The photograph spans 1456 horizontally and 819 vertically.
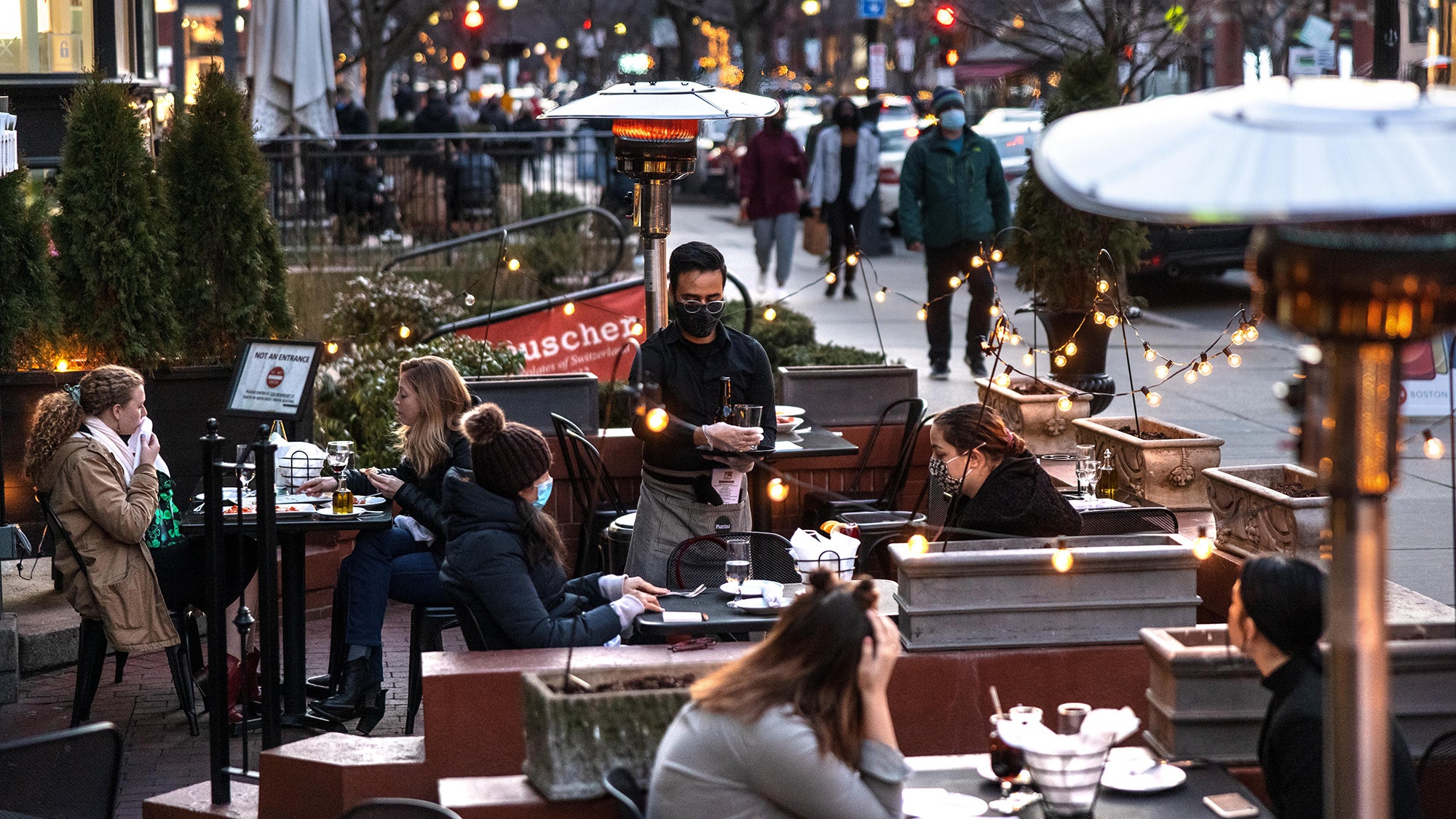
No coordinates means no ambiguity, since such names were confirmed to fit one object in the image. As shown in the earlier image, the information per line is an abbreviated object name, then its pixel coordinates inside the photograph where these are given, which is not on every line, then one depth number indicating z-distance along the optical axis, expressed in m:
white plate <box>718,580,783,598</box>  9.89
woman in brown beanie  9.47
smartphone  7.04
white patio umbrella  29.19
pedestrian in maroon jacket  31.33
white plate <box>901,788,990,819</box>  7.05
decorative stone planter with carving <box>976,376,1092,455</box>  15.20
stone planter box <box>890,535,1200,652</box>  8.91
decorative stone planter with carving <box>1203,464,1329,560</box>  10.57
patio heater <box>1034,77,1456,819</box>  4.45
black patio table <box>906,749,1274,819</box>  7.11
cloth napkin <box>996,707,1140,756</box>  6.89
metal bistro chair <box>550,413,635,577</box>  14.15
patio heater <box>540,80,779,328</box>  13.05
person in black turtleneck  6.92
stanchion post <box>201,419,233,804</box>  9.31
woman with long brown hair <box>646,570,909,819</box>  6.48
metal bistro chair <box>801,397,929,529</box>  15.00
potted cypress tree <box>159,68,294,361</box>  16.00
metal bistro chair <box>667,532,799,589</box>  11.12
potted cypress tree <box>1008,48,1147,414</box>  17.84
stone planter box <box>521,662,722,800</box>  7.38
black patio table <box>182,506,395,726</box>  11.66
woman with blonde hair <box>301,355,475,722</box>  12.10
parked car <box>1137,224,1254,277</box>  32.28
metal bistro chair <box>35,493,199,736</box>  11.64
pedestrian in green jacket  23.53
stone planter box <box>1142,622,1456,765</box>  8.08
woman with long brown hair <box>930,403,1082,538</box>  10.46
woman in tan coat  11.52
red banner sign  20.62
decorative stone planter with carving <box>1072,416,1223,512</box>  13.11
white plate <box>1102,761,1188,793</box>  7.31
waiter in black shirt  11.52
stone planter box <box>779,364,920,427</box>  16.23
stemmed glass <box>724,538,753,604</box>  10.16
